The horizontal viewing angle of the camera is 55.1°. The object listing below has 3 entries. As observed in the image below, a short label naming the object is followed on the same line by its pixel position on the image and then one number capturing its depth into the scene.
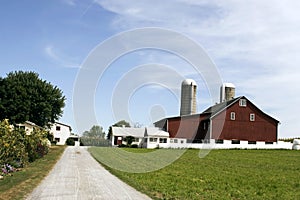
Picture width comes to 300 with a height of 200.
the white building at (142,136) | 44.04
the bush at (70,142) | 51.35
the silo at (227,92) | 48.38
